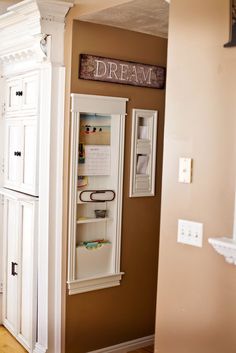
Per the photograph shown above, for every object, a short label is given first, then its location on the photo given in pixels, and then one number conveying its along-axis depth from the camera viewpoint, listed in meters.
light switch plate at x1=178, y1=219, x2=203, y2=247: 2.26
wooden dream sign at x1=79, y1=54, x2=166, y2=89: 3.25
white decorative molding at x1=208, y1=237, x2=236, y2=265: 2.03
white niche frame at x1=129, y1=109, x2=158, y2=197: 3.55
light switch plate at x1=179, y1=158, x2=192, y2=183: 2.29
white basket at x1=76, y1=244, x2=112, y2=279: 3.40
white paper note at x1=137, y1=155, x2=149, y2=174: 3.61
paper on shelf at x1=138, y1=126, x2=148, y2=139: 3.62
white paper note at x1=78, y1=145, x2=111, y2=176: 3.38
